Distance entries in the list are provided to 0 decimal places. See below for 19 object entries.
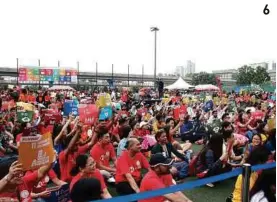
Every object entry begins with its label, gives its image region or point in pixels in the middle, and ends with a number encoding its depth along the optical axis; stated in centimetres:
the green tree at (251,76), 6153
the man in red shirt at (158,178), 381
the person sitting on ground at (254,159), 396
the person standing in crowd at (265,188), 348
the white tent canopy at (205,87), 3572
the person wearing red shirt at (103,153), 593
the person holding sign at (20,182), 298
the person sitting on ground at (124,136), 712
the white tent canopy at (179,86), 3234
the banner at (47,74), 4050
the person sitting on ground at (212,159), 654
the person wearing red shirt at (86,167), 411
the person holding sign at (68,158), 527
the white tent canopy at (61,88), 3182
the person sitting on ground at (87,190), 294
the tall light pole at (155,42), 2929
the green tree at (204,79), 6862
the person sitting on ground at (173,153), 663
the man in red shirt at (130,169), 503
